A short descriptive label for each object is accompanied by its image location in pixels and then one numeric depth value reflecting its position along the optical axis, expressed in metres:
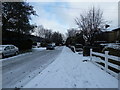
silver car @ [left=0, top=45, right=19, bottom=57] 9.85
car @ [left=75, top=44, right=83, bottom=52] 17.77
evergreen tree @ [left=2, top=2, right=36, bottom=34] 16.04
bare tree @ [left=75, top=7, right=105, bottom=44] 12.33
